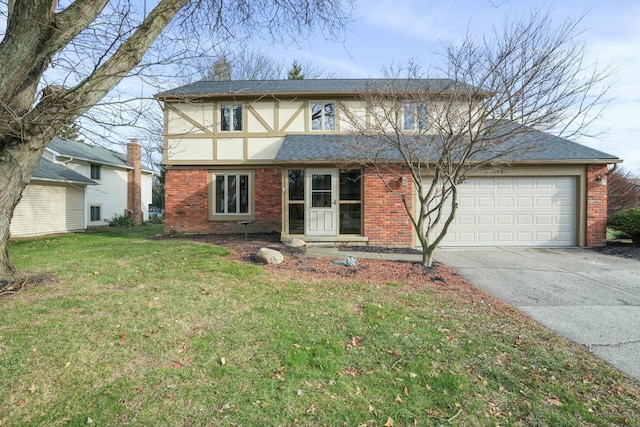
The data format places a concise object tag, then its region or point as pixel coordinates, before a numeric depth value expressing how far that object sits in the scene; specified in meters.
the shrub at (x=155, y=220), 23.97
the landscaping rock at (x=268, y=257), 7.37
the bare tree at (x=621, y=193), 15.77
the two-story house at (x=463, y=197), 10.07
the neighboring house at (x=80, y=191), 14.16
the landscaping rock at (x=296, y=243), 9.92
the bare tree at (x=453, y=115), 5.93
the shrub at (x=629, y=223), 9.75
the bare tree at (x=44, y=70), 3.89
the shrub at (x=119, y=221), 20.06
